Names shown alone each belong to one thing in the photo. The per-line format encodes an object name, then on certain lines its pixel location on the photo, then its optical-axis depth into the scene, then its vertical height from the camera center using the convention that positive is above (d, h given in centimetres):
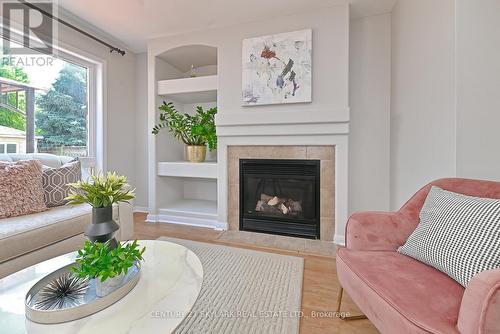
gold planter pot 300 +17
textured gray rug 119 -86
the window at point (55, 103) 221 +70
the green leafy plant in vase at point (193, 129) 291 +48
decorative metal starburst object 75 -48
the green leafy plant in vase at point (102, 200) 93 -16
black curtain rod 217 +157
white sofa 128 -46
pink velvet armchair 63 -47
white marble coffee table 67 -50
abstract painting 233 +106
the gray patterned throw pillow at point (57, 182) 179 -15
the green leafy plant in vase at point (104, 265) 81 -38
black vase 94 -28
